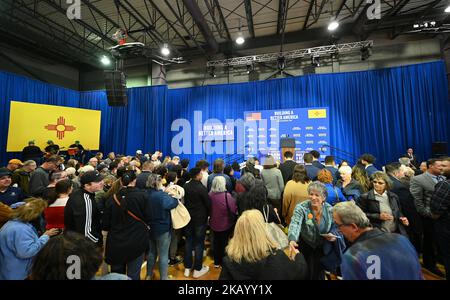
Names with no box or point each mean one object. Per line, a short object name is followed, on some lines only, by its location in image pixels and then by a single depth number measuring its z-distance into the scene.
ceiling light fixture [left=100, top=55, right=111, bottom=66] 8.79
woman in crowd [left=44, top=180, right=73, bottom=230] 1.94
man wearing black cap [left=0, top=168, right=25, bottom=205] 2.32
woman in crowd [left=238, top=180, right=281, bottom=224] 1.79
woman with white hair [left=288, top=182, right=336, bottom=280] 1.67
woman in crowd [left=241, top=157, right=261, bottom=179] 3.46
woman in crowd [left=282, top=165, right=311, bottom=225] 2.45
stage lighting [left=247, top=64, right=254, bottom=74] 8.96
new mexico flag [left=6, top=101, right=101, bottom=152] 7.12
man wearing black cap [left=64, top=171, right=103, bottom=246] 1.76
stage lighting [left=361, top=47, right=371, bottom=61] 7.67
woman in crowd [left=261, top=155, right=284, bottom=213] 3.09
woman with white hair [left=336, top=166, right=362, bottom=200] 2.33
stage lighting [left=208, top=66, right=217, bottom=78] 9.44
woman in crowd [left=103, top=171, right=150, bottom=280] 1.77
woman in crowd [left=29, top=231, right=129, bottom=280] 0.85
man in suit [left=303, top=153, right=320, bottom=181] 3.24
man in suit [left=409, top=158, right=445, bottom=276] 2.19
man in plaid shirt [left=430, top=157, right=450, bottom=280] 1.92
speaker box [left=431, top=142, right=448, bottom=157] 6.11
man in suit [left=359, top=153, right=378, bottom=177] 3.20
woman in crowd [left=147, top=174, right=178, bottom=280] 2.16
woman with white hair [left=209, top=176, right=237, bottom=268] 2.52
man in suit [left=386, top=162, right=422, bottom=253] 2.35
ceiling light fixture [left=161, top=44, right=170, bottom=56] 7.50
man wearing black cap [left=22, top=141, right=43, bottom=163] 6.45
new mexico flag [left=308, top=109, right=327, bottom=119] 7.89
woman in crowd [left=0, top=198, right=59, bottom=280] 1.45
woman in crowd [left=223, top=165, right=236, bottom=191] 3.36
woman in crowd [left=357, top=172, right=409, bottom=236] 1.97
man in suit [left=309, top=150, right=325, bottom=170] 3.54
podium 6.66
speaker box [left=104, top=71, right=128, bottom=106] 7.41
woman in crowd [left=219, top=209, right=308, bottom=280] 1.06
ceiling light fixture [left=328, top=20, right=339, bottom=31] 6.10
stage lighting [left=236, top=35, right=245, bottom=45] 7.49
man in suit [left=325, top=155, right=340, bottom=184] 3.20
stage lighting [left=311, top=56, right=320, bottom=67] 8.26
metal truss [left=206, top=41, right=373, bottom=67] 7.70
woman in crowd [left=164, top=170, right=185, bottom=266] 2.50
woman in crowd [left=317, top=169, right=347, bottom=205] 2.20
